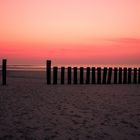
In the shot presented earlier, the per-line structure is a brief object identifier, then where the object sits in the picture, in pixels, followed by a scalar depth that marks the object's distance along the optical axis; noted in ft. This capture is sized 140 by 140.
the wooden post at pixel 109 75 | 55.99
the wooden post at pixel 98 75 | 55.83
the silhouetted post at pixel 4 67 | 52.02
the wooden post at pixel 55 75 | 53.85
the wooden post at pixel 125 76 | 57.59
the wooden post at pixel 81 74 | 54.72
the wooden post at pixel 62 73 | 54.14
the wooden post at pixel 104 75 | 55.58
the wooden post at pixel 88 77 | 55.36
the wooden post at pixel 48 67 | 53.83
